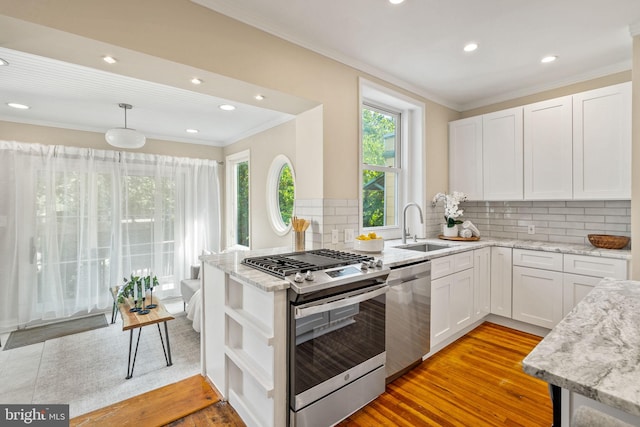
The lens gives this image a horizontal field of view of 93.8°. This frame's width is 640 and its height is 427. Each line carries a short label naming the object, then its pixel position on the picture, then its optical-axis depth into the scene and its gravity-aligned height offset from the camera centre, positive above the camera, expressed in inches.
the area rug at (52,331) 134.4 -56.8
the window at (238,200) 200.5 +9.1
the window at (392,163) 132.7 +23.0
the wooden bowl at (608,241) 106.3 -10.8
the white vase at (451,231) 136.2 -8.8
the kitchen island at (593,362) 26.3 -15.4
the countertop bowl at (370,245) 96.9 -10.8
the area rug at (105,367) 93.0 -56.2
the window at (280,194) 159.3 +9.9
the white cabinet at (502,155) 128.5 +25.3
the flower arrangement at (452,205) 135.2 +3.1
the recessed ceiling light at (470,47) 96.8 +54.2
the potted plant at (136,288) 122.9 -31.2
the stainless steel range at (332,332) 62.9 -27.8
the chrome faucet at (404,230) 121.1 -7.5
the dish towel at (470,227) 134.2 -6.9
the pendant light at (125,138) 125.0 +32.2
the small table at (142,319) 104.1 -38.6
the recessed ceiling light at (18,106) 131.1 +48.5
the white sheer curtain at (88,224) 147.6 -6.0
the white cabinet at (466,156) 140.6 +26.8
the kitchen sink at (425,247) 124.7 -14.8
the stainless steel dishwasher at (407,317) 84.2 -31.3
